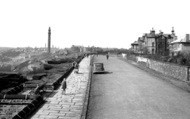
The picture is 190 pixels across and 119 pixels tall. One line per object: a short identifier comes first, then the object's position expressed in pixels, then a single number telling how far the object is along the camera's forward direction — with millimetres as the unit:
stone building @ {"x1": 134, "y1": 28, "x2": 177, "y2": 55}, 68938
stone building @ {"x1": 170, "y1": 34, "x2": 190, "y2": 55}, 51719
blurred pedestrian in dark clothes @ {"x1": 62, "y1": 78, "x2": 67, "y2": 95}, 15812
